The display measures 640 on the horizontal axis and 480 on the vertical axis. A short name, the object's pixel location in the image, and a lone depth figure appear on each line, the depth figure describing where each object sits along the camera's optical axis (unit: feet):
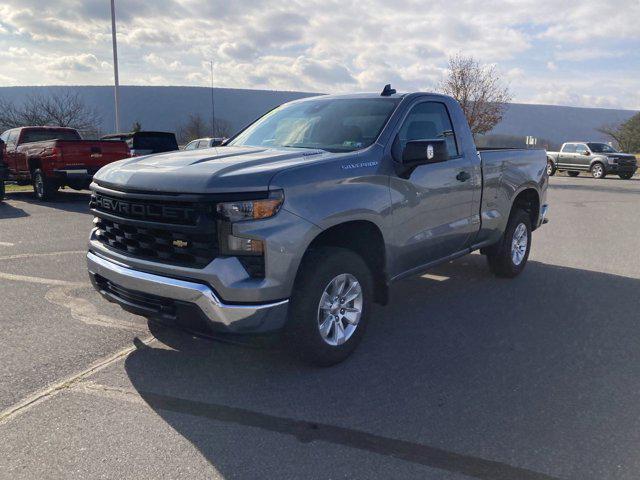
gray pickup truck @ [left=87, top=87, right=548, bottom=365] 10.66
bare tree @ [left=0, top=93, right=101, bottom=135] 127.75
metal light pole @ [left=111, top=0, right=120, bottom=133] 86.51
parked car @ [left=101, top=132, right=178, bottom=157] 56.18
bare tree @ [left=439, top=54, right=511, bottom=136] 99.47
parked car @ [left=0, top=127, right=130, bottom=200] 41.32
